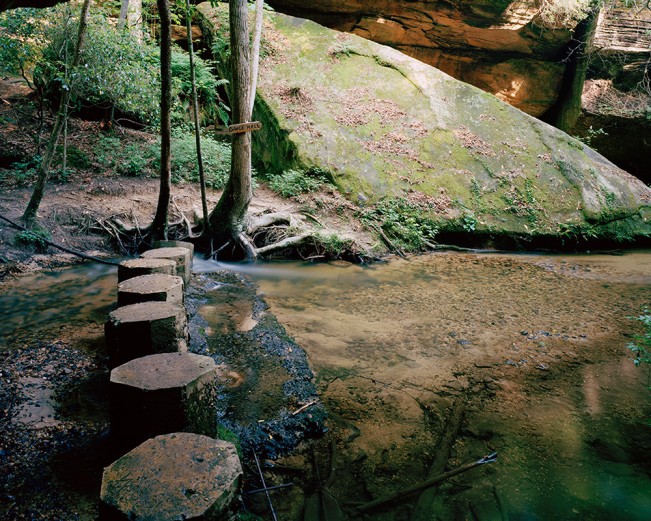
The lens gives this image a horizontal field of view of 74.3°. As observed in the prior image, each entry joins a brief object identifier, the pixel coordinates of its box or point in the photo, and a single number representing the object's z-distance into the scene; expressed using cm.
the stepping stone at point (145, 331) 284
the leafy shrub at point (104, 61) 844
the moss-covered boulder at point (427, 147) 1105
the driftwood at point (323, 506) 247
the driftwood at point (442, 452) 261
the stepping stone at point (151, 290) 333
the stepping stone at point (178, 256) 477
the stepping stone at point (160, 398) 212
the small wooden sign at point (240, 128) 727
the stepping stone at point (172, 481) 146
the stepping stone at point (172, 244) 616
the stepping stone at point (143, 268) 403
